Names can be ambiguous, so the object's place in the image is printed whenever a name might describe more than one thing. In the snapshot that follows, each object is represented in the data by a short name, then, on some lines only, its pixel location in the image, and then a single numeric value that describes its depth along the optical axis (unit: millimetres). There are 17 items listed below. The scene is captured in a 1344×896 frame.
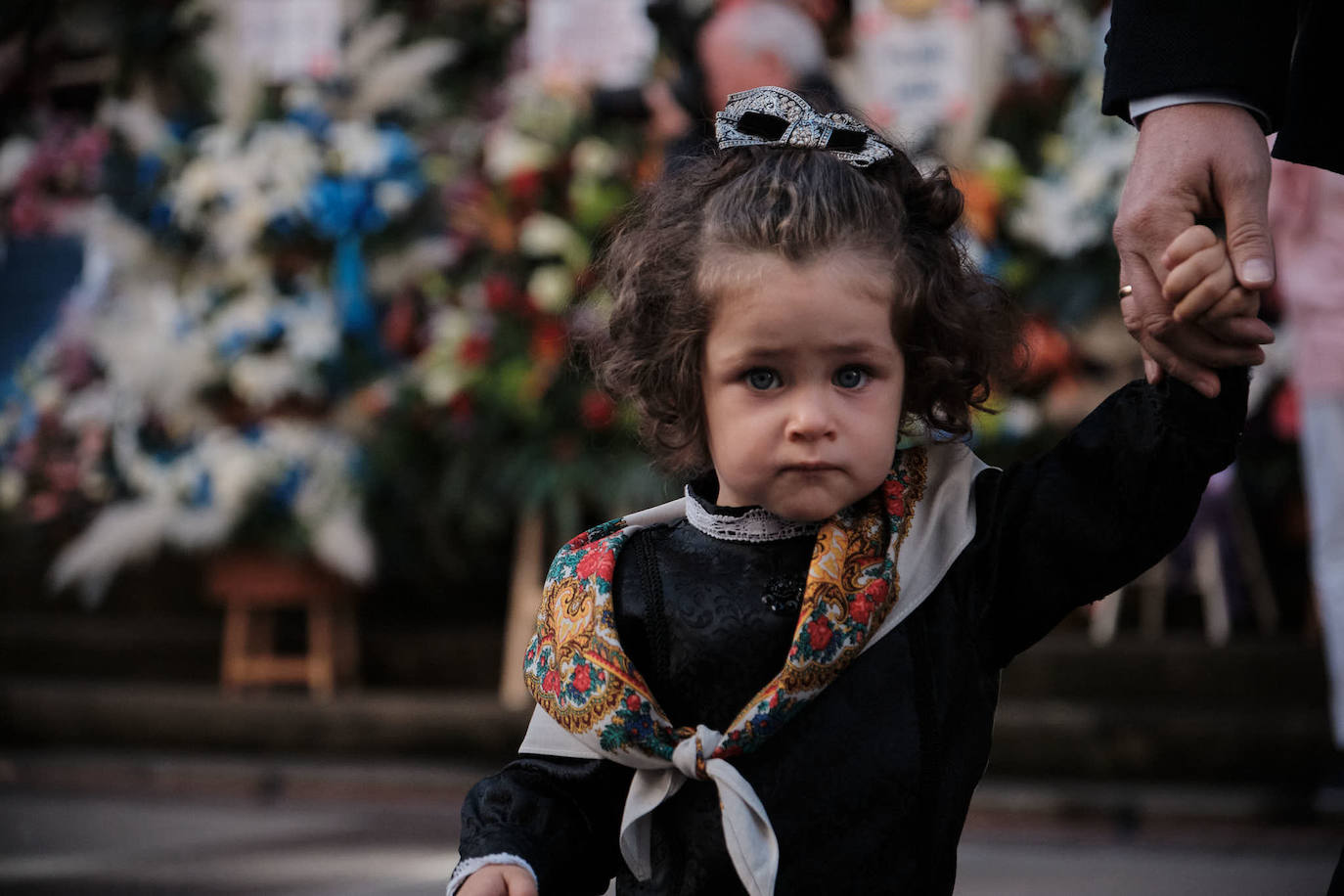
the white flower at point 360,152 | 6148
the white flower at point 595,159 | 5738
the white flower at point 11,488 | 7070
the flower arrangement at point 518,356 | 5688
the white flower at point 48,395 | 6840
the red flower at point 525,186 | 5820
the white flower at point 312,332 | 6012
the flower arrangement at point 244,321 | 5980
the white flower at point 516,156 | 5832
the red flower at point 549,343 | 5641
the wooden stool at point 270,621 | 6090
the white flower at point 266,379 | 6000
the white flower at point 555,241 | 5676
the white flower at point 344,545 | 5766
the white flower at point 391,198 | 6180
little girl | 1574
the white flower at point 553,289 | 5617
